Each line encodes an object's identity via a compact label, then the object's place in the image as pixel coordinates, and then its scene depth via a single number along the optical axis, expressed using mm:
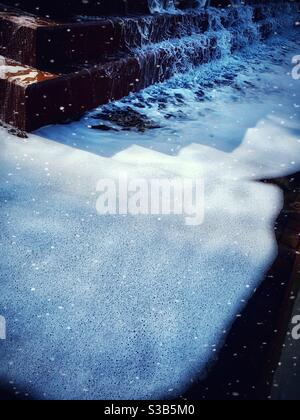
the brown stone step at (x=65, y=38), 2775
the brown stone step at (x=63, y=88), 2571
